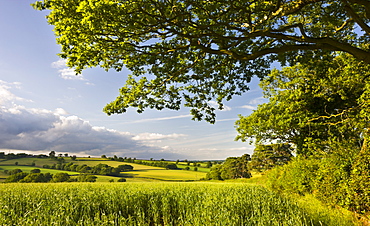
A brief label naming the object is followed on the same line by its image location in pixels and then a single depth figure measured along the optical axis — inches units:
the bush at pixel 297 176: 550.7
